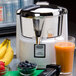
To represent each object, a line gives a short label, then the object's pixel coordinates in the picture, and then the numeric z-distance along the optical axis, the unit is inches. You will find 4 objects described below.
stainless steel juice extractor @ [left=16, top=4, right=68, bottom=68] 65.4
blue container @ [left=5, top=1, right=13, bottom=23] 102.9
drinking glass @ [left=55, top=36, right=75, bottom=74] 65.4
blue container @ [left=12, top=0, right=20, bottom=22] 102.9
